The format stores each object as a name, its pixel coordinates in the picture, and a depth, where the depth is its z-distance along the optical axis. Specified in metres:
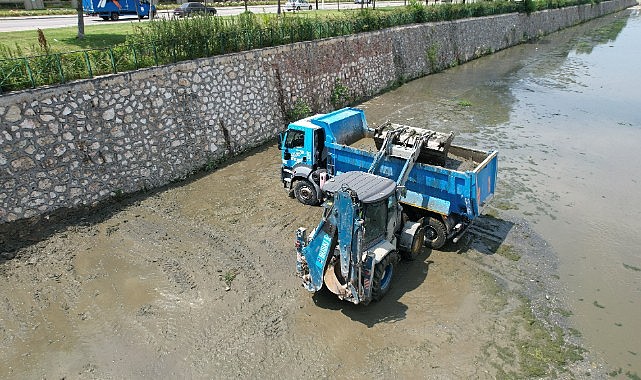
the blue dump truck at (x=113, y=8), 26.84
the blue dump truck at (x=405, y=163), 10.29
